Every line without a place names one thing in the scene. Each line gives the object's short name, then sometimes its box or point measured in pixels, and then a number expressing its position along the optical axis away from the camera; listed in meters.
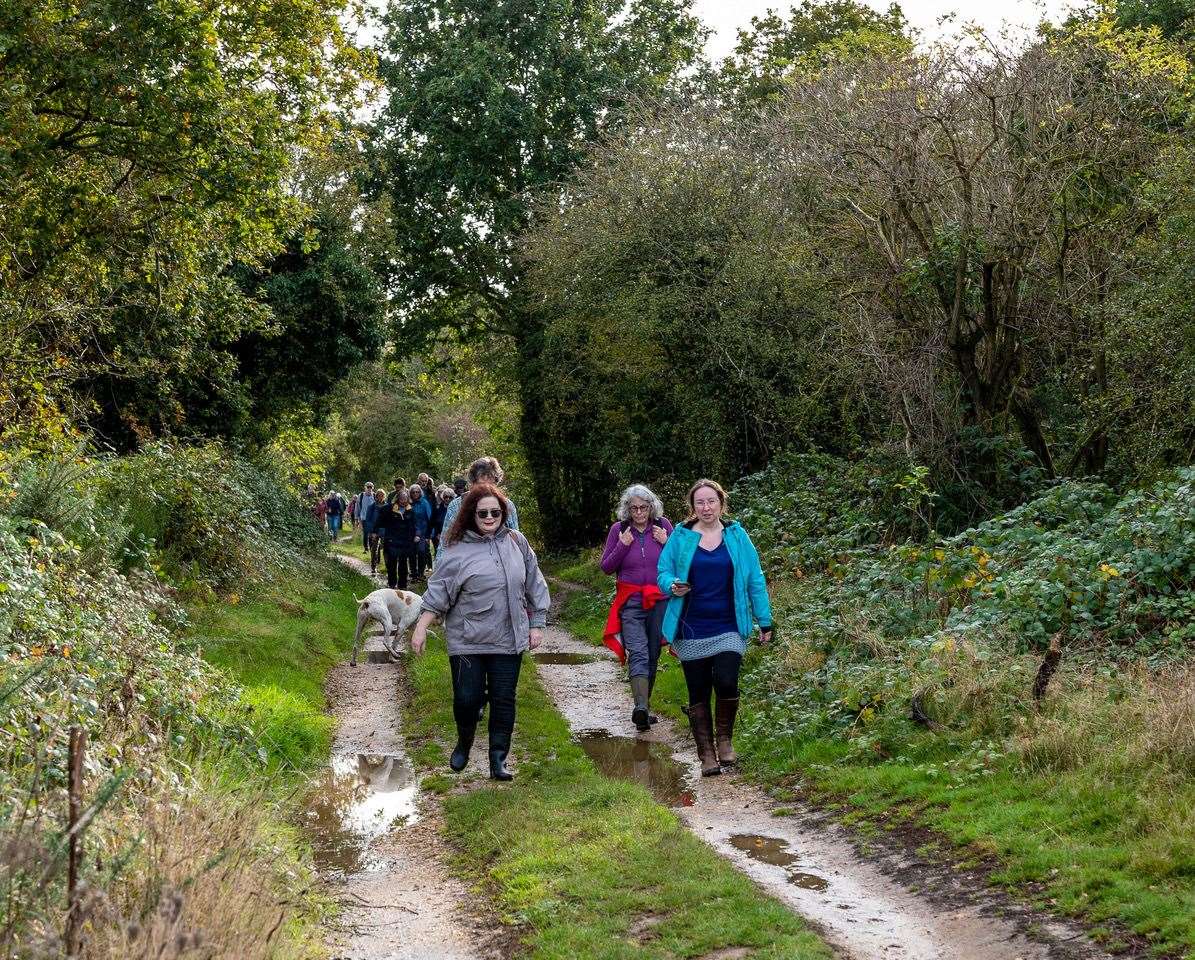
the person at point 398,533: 23.55
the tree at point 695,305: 19.59
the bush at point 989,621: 9.22
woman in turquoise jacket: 9.43
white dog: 15.71
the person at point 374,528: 28.06
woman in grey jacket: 9.20
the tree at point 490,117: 31.52
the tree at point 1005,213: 15.28
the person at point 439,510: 24.27
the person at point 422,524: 24.08
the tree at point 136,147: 11.73
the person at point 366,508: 34.44
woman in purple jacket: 11.19
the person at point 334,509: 41.22
